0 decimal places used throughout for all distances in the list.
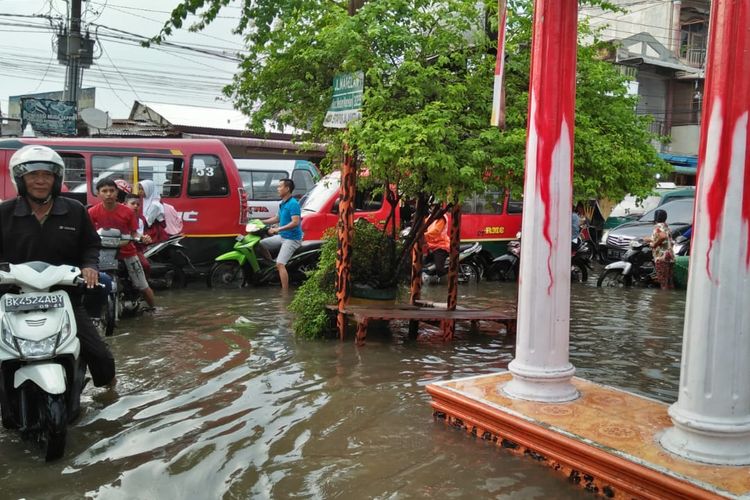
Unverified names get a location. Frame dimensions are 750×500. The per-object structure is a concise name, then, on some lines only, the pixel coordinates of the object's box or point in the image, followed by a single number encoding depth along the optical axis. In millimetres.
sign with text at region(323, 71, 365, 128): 6465
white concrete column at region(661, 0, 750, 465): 3336
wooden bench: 7102
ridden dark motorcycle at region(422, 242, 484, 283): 12891
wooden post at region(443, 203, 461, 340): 7680
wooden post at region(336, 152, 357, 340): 7113
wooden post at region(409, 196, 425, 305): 8344
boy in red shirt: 7375
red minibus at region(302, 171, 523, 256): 12406
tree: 6281
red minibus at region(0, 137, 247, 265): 11531
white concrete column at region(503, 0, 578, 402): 4445
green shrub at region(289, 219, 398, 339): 7869
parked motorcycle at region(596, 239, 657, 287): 13430
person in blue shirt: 10617
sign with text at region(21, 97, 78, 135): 20672
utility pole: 17578
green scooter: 11438
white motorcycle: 4047
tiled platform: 3363
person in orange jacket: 12586
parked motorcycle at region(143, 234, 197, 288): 10480
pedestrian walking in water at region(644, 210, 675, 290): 12844
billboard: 26984
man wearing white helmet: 4414
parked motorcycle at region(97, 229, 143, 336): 7273
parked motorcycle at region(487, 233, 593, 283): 13680
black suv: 15938
